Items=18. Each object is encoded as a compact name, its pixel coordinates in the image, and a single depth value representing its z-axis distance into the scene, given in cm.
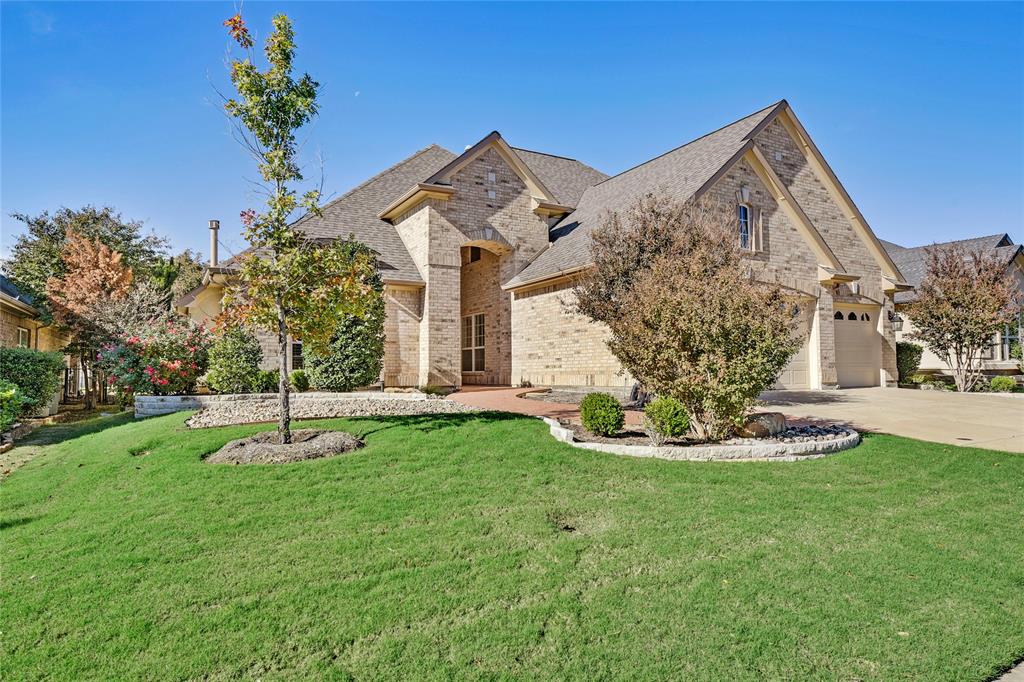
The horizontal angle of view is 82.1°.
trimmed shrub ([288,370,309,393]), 1574
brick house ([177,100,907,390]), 1739
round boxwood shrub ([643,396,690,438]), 852
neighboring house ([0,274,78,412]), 1735
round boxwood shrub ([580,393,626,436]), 917
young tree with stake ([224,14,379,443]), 866
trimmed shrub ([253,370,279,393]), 1491
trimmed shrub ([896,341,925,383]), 2141
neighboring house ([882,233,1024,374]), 2286
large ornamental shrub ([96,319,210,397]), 1366
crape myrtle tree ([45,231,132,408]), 1894
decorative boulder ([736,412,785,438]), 933
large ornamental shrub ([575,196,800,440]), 846
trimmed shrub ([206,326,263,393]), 1431
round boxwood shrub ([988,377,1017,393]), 1814
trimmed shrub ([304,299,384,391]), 1464
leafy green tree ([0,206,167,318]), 2452
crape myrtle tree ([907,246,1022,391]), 1770
